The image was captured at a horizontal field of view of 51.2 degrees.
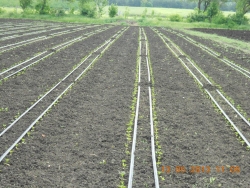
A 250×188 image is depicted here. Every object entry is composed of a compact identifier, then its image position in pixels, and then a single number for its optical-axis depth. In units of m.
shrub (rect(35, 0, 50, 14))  55.43
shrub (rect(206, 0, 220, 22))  56.62
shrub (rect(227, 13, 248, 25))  53.69
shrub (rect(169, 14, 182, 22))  59.53
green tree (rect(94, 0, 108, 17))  61.88
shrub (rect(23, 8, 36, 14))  54.58
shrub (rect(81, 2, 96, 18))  57.64
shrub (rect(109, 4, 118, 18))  60.22
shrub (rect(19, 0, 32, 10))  55.44
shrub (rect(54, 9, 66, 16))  54.40
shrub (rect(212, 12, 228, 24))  53.34
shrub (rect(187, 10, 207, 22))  57.41
